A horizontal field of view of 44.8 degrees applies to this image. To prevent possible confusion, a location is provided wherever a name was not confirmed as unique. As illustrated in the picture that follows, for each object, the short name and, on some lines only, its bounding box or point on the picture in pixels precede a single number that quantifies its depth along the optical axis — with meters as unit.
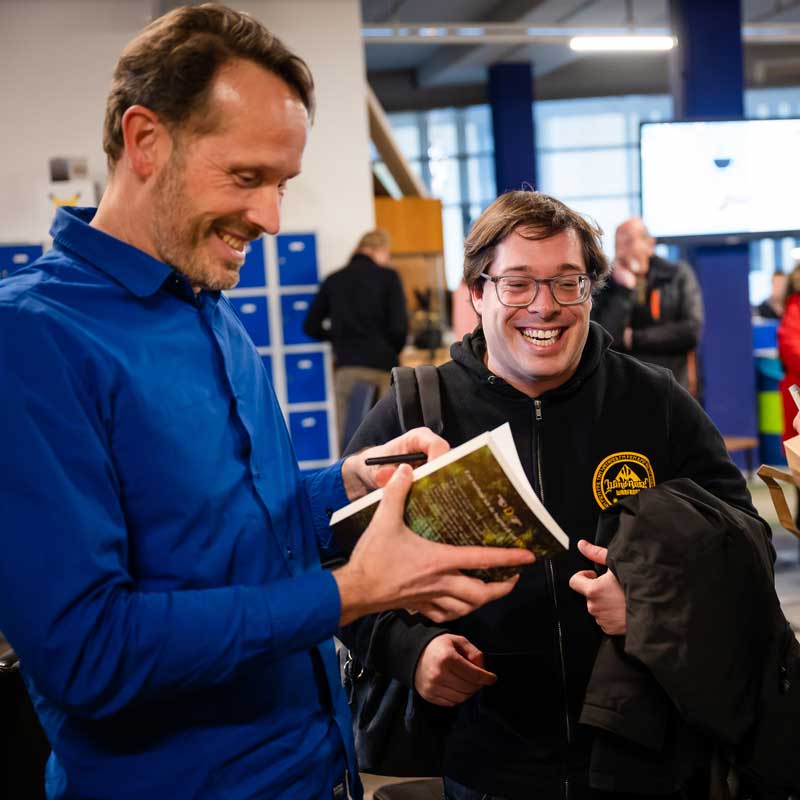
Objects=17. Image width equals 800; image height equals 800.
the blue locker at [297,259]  7.16
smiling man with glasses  1.59
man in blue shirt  0.97
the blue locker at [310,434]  7.25
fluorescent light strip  9.24
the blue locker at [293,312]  7.24
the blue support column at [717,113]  8.20
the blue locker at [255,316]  7.12
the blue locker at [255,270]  7.11
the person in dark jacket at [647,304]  5.49
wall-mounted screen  6.72
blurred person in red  4.93
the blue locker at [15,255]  6.65
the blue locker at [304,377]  7.33
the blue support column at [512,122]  13.59
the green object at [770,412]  8.45
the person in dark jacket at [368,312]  6.52
